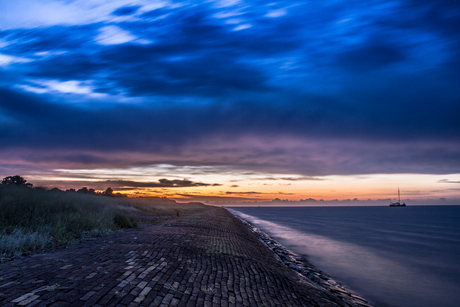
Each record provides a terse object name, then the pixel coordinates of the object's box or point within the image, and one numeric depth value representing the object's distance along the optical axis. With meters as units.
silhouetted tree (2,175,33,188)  33.77
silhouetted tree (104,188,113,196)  67.16
